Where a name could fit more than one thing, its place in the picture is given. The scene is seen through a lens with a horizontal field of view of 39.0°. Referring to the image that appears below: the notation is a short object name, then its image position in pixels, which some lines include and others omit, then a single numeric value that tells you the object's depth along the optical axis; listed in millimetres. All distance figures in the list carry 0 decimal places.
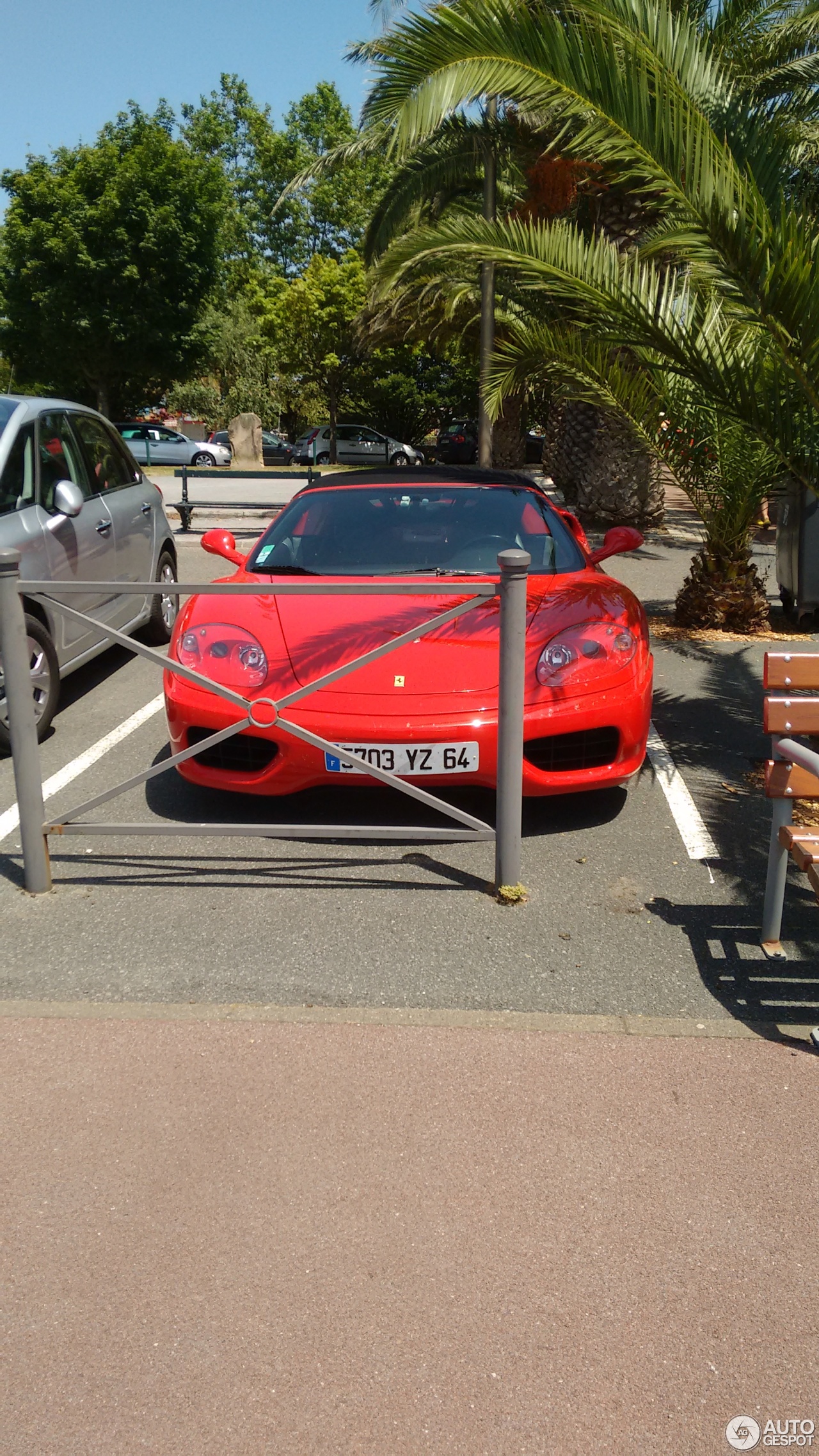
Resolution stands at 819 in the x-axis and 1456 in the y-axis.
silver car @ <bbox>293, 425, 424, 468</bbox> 37062
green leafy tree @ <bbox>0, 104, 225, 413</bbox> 34969
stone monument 33125
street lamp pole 16078
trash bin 8766
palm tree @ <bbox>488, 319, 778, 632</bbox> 7035
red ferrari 4406
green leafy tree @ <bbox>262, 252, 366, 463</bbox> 29469
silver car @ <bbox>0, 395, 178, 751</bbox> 5871
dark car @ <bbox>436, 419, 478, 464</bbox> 36031
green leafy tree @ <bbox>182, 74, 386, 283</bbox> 51312
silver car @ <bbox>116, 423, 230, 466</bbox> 35500
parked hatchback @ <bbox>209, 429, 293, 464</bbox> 43219
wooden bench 3508
